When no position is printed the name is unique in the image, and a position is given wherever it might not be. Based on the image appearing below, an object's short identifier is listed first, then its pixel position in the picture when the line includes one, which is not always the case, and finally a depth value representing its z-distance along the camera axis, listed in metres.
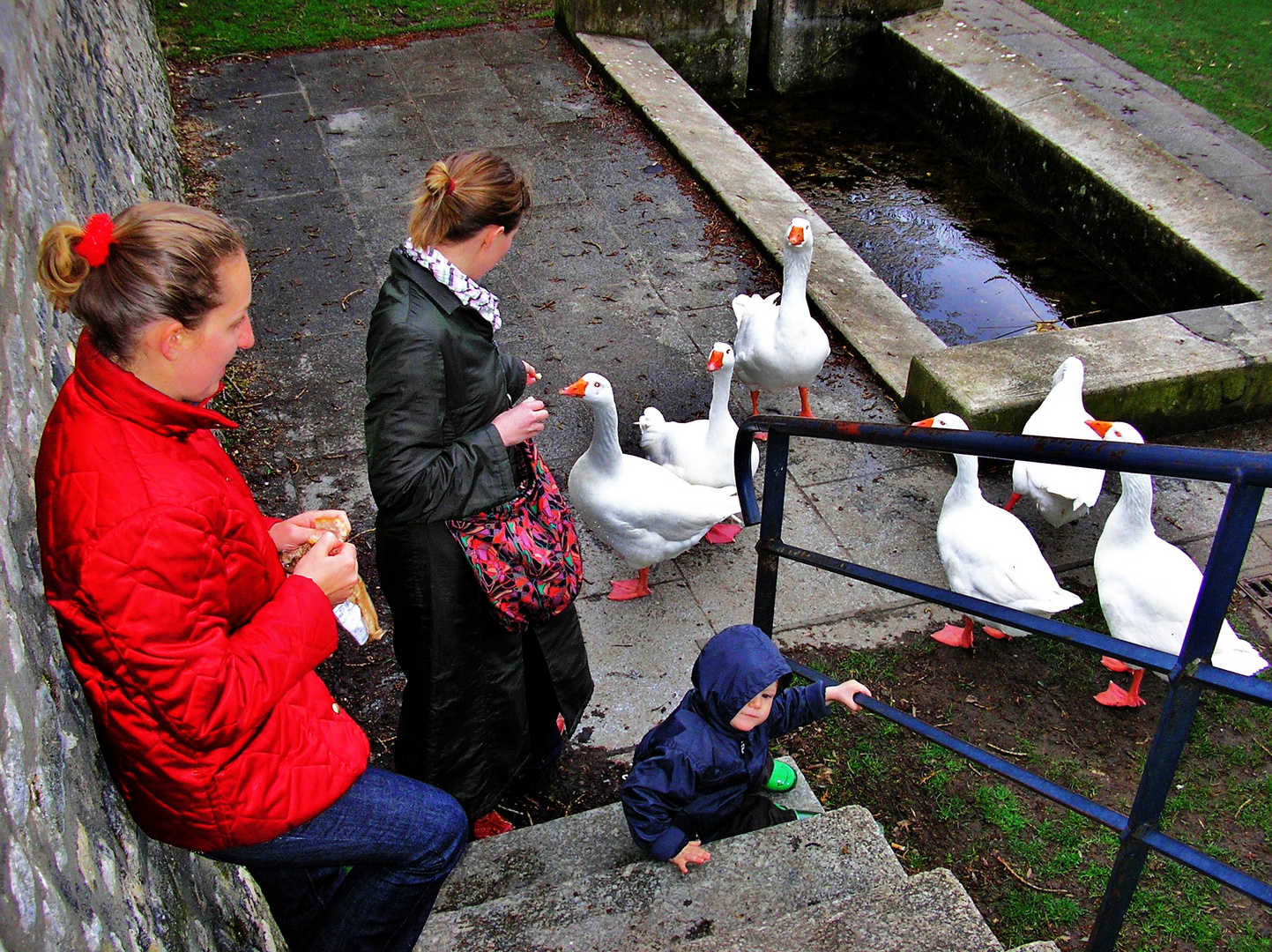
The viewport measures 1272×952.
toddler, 2.66
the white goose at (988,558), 4.04
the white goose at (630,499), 4.04
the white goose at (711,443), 4.60
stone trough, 5.22
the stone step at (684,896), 2.50
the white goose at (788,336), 5.10
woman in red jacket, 1.61
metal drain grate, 4.40
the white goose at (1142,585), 3.85
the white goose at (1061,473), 4.44
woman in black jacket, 2.45
